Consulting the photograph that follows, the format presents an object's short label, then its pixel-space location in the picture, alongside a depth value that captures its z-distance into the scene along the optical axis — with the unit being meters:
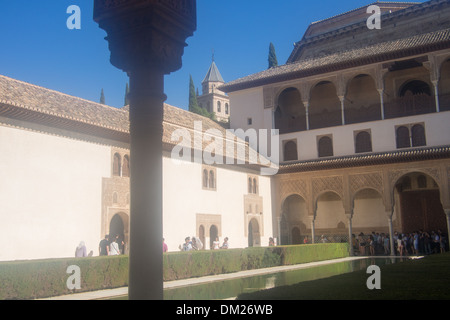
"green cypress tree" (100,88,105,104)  54.93
